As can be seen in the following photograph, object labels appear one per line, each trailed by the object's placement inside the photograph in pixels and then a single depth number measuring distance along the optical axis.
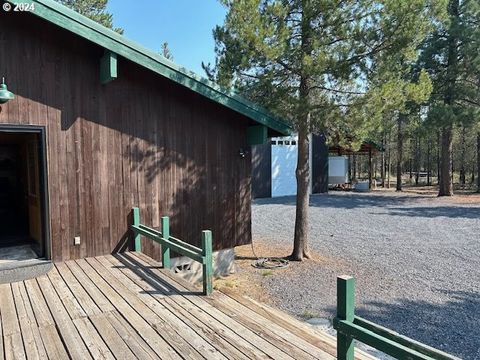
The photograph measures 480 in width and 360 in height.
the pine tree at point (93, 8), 15.69
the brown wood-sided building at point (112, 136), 4.52
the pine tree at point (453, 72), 15.21
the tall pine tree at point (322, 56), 6.01
